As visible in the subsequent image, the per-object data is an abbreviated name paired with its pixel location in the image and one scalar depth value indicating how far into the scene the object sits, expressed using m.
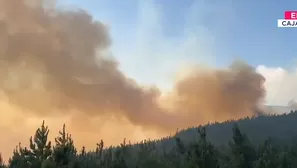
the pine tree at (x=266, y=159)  46.35
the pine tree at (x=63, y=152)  28.33
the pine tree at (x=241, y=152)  52.15
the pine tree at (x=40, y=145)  33.25
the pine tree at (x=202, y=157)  34.88
